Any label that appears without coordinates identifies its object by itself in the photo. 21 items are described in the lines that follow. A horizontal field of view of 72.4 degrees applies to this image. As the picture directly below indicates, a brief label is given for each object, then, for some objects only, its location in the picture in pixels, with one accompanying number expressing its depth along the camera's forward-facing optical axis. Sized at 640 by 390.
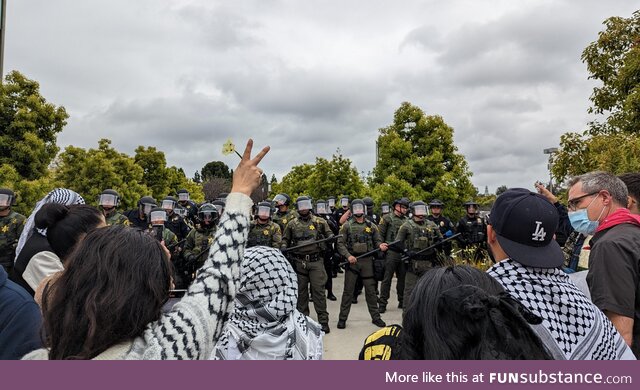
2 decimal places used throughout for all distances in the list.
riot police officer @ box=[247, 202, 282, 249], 7.71
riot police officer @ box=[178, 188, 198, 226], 11.39
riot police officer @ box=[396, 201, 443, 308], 8.25
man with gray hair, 2.18
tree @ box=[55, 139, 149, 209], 16.22
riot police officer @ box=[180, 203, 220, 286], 7.58
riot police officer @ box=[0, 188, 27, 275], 7.17
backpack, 1.54
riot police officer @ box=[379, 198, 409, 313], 8.78
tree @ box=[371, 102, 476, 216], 20.72
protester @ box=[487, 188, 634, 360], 1.53
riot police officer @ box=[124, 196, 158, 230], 9.68
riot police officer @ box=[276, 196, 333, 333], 7.44
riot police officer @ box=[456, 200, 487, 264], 9.44
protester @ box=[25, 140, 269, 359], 1.29
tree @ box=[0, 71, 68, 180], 13.31
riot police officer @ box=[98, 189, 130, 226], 8.05
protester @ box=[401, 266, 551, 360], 1.24
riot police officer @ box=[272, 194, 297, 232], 10.40
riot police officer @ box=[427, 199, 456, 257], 10.49
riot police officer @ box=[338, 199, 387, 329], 7.66
